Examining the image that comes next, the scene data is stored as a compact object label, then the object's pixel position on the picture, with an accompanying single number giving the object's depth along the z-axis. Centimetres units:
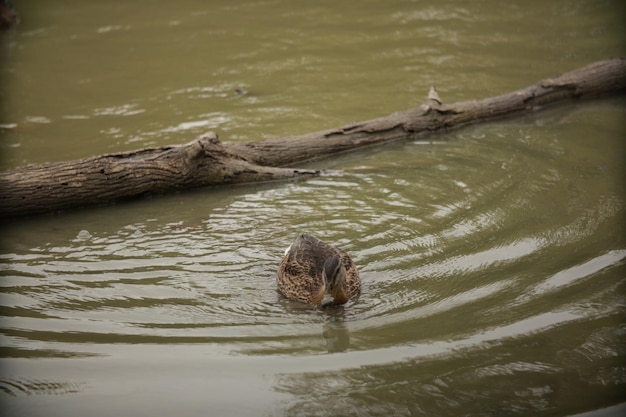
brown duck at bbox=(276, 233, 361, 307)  1161
